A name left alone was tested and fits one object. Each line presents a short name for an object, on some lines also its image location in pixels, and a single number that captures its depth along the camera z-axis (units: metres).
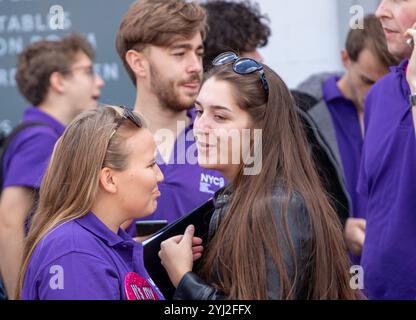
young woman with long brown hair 2.58
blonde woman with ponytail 2.53
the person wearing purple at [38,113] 4.28
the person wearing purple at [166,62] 3.75
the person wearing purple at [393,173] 3.24
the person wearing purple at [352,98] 4.47
